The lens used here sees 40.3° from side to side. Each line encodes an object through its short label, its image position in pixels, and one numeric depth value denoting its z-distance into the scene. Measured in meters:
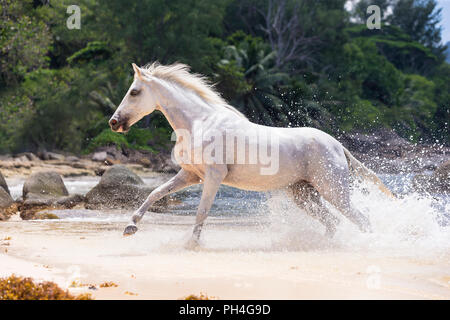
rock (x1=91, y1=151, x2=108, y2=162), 36.09
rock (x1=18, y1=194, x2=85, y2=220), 12.21
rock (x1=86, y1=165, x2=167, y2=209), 14.02
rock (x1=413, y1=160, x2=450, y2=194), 18.38
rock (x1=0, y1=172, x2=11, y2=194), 13.96
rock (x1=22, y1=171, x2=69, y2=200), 14.62
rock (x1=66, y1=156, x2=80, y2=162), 34.34
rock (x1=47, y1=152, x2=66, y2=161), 33.91
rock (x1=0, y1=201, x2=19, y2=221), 11.53
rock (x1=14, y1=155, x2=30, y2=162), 30.97
